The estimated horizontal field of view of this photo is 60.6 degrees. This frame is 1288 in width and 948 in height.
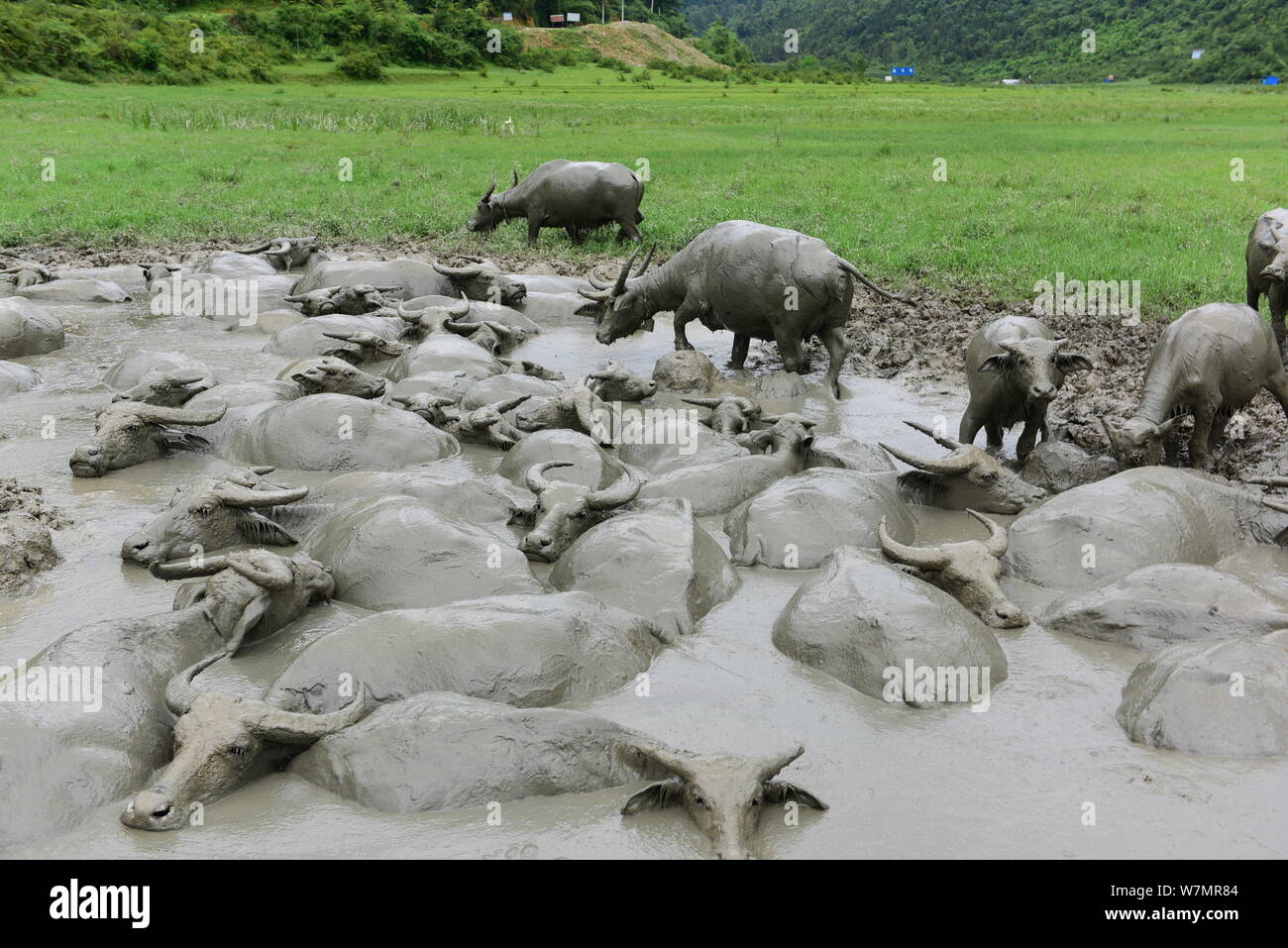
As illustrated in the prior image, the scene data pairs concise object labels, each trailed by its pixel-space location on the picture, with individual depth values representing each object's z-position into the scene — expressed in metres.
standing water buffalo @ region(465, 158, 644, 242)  16.05
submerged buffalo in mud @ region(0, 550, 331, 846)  3.90
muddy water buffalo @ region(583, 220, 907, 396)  9.76
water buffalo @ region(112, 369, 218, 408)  8.65
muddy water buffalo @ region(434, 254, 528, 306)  13.03
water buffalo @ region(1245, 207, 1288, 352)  8.74
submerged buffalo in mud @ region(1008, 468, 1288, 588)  6.05
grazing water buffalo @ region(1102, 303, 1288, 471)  7.30
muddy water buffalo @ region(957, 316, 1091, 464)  7.39
